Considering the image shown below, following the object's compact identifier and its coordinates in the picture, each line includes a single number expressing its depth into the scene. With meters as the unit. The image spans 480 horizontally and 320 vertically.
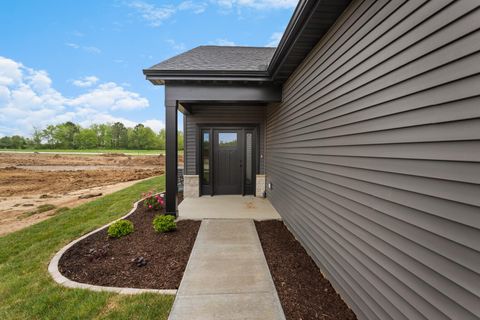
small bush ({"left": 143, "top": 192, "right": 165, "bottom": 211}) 5.36
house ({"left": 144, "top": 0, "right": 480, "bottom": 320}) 1.17
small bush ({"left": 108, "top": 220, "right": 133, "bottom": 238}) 3.79
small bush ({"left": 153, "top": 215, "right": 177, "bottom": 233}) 4.00
